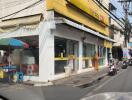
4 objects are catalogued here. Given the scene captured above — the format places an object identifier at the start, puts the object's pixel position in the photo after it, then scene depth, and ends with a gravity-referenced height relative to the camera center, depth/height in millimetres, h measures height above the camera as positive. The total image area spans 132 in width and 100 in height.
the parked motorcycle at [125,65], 14208 -1313
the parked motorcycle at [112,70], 9691 -1282
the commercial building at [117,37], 17632 +2875
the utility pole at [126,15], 18615 +6308
